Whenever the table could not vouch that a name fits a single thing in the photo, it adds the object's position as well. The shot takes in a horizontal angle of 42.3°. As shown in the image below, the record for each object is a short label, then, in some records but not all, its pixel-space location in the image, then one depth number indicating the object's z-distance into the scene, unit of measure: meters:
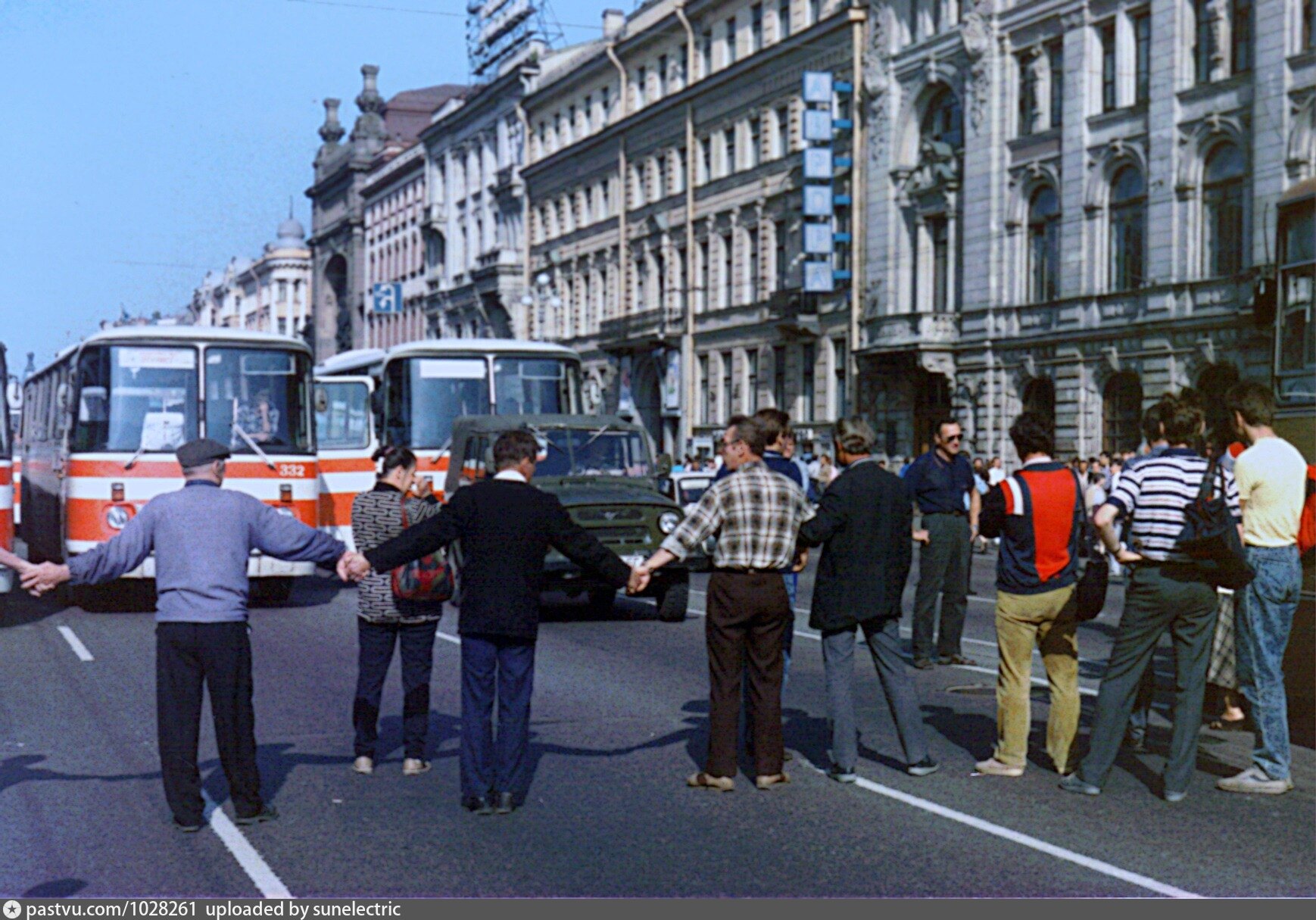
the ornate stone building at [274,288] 134.38
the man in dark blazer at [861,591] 8.88
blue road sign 91.00
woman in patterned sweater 9.14
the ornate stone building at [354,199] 101.25
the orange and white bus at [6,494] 16.36
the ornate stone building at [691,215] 50.72
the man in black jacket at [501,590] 8.09
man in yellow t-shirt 8.72
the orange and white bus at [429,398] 23.98
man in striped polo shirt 8.48
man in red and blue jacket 8.92
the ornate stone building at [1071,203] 33.62
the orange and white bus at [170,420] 17.89
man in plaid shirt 8.67
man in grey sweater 7.66
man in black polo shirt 13.77
